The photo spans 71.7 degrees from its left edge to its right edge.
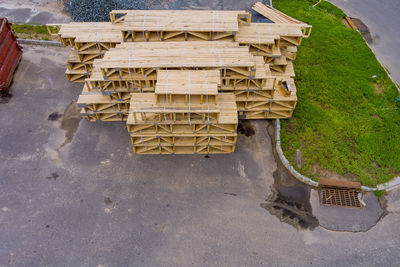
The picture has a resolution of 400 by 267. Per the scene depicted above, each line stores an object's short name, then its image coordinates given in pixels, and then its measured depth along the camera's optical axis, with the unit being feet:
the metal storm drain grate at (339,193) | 45.26
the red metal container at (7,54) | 60.59
